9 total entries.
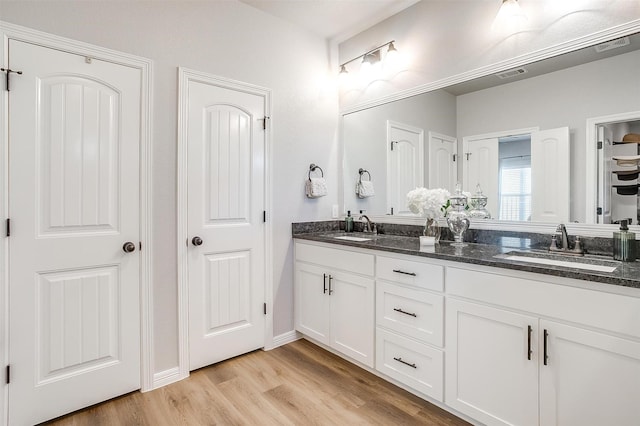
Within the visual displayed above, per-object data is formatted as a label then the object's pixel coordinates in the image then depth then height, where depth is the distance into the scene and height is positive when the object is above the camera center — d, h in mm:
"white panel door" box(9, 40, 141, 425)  1723 -112
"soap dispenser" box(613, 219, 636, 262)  1568 -155
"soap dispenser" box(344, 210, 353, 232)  3032 -110
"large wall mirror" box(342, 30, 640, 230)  1705 +458
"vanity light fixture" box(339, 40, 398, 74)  2682 +1273
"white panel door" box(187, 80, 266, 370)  2293 -68
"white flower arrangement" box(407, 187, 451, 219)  2193 +64
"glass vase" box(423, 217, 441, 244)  2227 -110
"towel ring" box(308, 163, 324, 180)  2934 +388
